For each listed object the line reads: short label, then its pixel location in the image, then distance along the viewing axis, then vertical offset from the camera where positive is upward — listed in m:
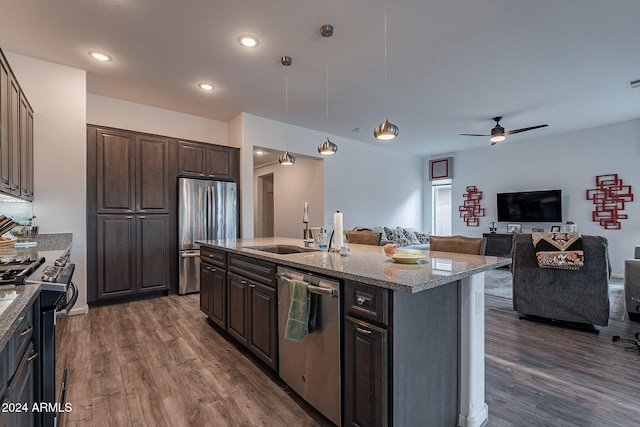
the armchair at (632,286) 3.09 -0.79
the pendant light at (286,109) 3.35 +1.68
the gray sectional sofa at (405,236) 6.92 -0.60
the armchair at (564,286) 2.94 -0.78
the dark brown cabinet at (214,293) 2.88 -0.84
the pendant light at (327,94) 2.78 +1.69
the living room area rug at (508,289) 3.70 -1.24
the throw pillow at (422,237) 7.52 -0.64
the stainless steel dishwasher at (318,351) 1.63 -0.84
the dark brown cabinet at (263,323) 2.16 -0.84
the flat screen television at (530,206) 6.30 +0.12
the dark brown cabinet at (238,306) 2.51 -0.83
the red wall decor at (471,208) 7.55 +0.10
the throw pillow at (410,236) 7.26 -0.59
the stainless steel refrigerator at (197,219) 4.45 -0.11
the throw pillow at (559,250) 2.96 -0.40
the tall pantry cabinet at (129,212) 3.87 +0.01
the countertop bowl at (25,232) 2.93 -0.19
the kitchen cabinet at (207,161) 4.57 +0.83
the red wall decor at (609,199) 5.60 +0.24
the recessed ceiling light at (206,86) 3.98 +1.71
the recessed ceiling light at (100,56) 3.25 +1.73
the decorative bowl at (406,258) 1.87 -0.29
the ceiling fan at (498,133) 4.93 +1.30
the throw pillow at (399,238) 6.95 -0.61
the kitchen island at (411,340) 1.37 -0.65
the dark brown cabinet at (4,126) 2.21 +0.66
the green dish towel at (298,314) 1.76 -0.61
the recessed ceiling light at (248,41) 2.95 +1.72
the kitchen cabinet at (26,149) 2.82 +0.64
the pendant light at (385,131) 2.48 +0.67
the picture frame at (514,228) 6.75 -0.38
